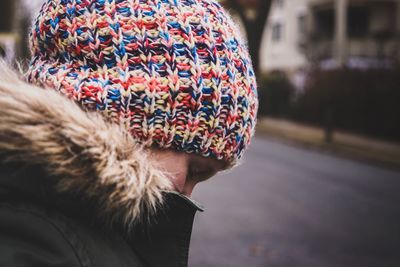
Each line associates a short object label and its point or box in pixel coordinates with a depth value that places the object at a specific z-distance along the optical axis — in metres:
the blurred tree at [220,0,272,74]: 6.03
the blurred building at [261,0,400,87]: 30.78
